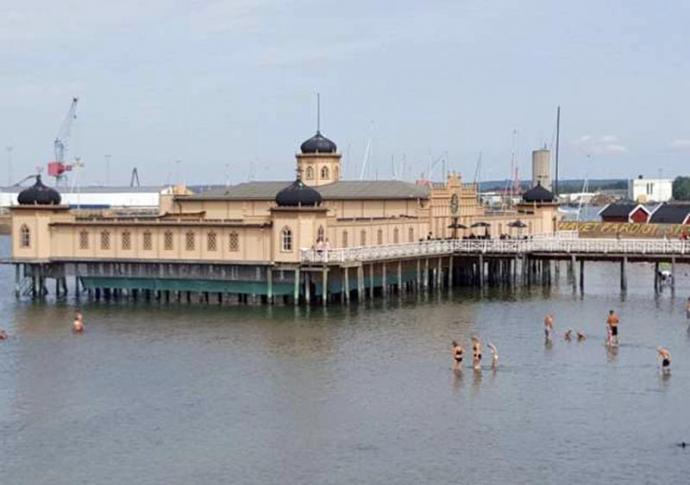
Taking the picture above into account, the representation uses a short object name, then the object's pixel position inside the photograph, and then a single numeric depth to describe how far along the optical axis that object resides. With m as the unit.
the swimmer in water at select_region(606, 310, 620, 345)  59.50
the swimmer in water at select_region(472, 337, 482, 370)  53.16
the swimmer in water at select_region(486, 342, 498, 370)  53.91
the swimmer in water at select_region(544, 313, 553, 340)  61.59
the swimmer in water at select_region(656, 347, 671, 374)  51.91
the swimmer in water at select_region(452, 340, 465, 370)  52.97
